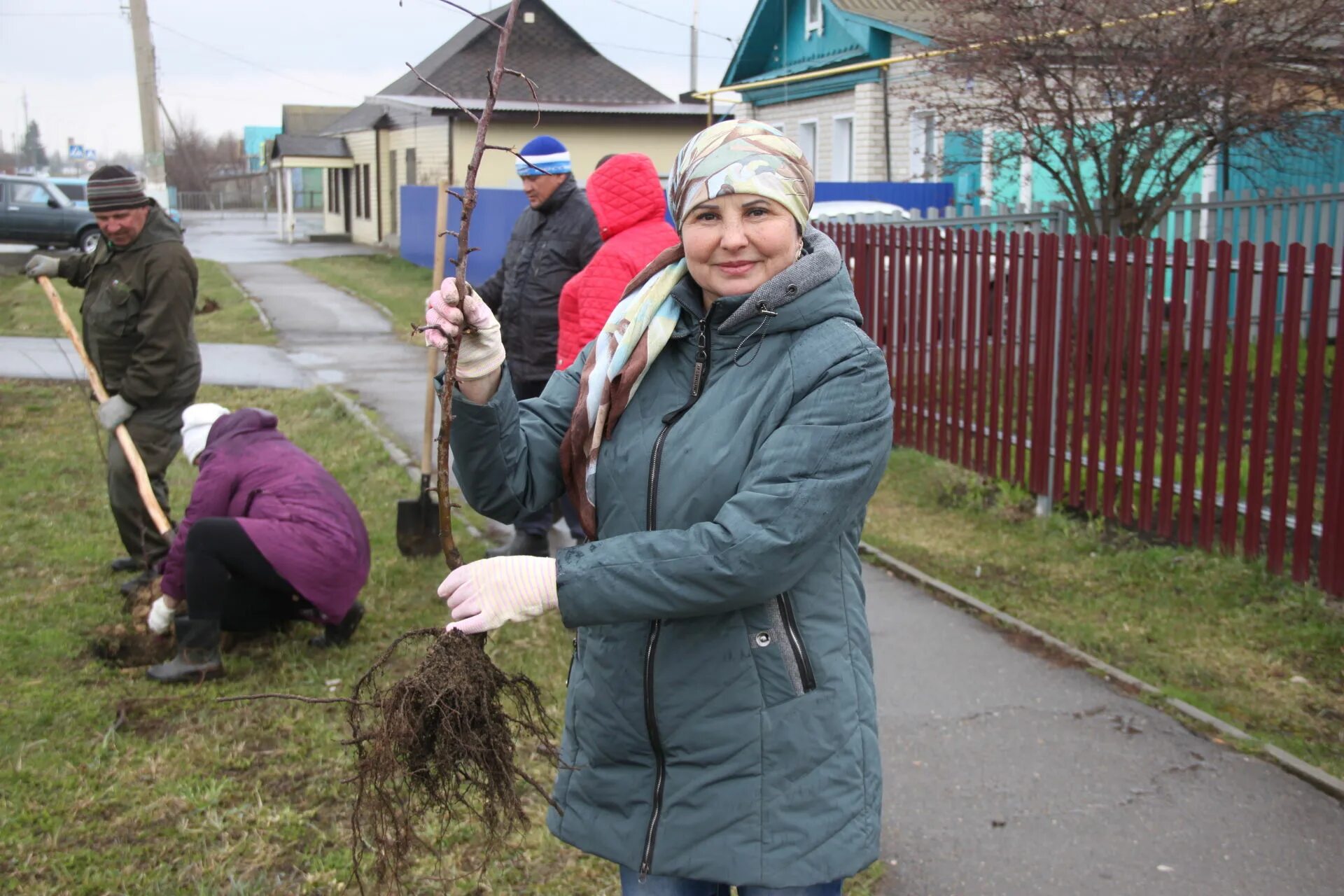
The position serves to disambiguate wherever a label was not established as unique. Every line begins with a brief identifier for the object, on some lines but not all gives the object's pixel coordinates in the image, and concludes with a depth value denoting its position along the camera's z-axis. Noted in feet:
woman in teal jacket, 6.26
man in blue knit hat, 19.45
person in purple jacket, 15.12
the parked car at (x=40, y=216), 97.50
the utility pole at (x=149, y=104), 69.36
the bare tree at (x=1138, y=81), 27.40
